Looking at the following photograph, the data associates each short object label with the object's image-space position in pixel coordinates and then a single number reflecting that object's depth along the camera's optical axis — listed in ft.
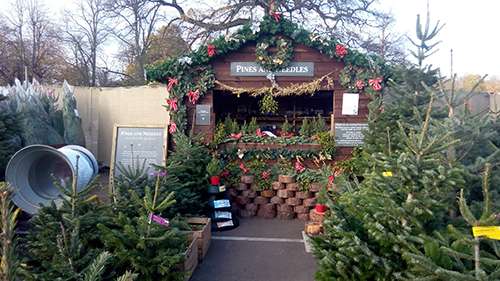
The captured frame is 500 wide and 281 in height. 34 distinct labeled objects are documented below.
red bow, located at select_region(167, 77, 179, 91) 21.34
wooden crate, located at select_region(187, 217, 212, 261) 14.32
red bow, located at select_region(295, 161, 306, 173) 20.67
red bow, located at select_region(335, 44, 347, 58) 20.47
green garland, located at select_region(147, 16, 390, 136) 20.66
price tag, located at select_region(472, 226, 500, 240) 6.55
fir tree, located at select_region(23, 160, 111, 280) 9.56
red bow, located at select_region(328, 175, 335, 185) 17.74
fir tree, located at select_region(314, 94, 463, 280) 8.78
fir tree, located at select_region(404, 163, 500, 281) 6.84
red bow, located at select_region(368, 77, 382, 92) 20.61
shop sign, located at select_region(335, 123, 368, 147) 21.17
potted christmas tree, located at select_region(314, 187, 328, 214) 16.54
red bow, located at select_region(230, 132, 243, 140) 21.50
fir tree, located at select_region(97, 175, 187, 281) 10.33
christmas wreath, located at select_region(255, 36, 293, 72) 21.15
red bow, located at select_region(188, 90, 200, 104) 21.47
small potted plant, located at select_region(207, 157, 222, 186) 18.86
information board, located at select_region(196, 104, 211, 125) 21.66
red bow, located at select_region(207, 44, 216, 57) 20.99
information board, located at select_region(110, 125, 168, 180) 20.88
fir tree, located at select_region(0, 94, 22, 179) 17.38
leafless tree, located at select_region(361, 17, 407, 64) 50.42
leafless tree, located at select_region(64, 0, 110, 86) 63.41
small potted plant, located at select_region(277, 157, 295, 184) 20.21
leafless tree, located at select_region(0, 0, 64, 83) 54.70
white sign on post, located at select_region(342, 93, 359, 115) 21.17
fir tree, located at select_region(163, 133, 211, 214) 16.44
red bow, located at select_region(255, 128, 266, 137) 21.98
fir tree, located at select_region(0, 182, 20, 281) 4.53
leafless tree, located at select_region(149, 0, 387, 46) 49.70
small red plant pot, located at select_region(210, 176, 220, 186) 18.90
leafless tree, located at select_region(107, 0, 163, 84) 53.72
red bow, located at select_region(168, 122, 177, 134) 21.17
